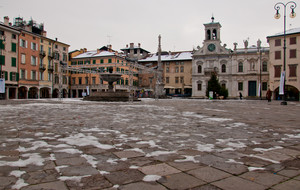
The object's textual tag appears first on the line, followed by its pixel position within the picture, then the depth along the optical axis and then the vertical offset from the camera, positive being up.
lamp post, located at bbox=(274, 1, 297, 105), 18.20 +6.59
